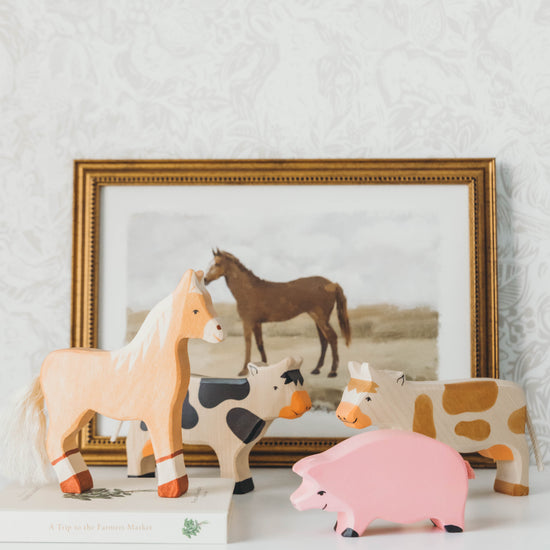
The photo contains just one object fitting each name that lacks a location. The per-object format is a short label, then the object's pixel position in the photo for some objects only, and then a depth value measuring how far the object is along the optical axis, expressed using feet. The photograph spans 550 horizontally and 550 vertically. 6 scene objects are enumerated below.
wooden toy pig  2.18
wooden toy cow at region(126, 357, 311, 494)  2.77
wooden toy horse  2.34
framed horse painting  3.30
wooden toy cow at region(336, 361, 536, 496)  2.55
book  2.13
